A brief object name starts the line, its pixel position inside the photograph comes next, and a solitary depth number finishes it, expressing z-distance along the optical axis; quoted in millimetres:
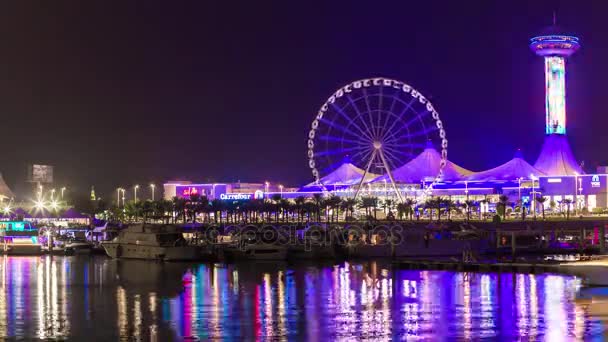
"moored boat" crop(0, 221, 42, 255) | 85188
